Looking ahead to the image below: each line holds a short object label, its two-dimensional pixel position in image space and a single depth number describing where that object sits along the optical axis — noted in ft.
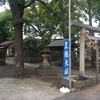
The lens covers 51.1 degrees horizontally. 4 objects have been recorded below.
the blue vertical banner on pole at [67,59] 14.48
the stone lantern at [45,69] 22.96
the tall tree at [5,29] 45.21
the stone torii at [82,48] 17.28
